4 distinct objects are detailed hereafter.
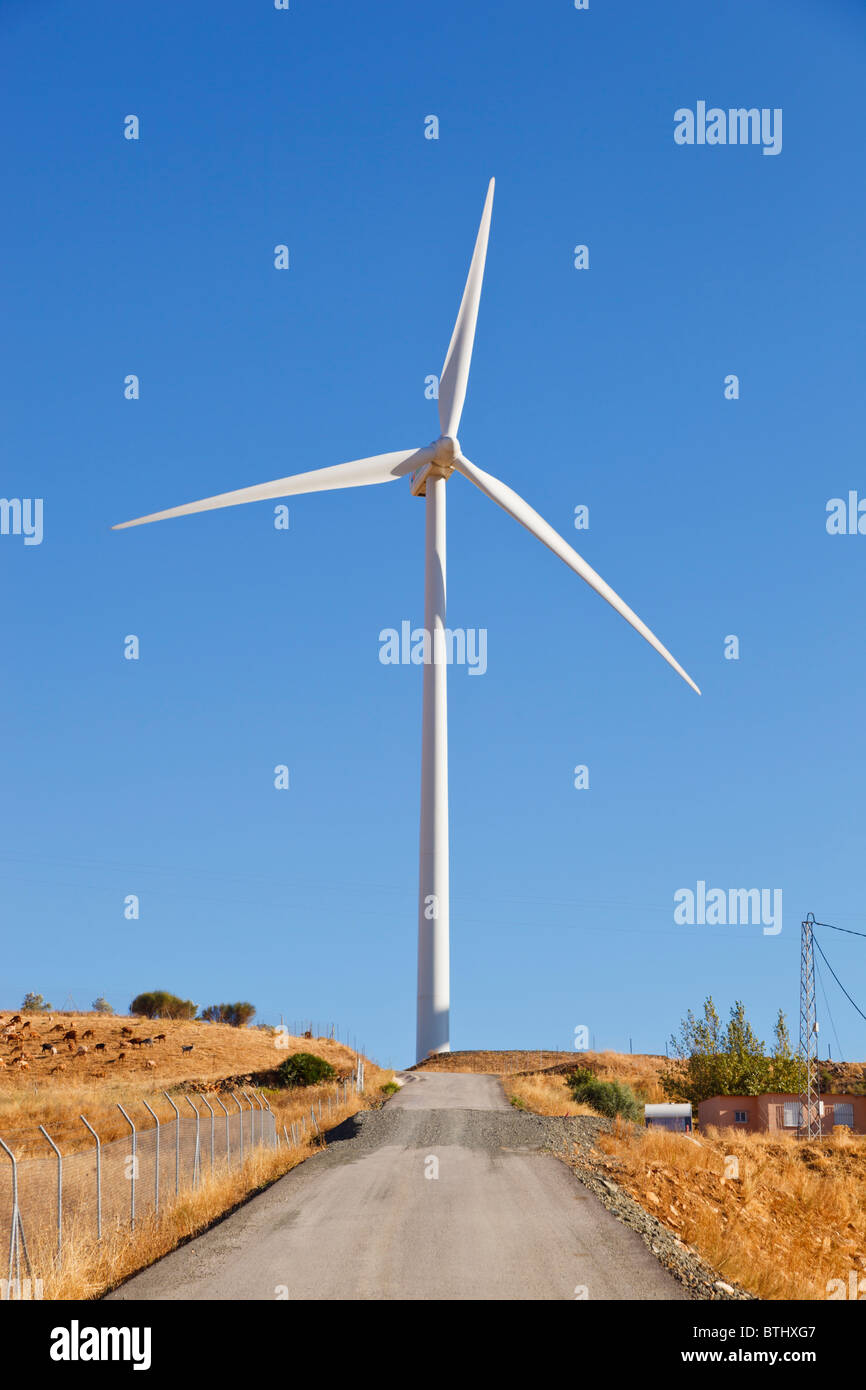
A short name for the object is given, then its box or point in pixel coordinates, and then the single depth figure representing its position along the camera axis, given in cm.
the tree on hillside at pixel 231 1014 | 11594
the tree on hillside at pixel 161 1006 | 11852
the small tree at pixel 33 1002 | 11350
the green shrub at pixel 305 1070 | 6056
